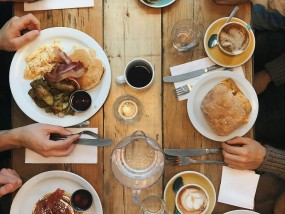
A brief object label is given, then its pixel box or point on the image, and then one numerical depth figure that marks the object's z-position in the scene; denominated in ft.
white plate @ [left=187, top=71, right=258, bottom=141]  5.68
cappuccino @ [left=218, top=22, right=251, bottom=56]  5.77
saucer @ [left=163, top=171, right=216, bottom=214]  5.65
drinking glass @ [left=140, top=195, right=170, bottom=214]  5.60
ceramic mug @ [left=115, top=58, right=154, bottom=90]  5.69
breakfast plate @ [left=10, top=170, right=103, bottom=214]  5.74
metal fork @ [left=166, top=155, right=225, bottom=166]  5.71
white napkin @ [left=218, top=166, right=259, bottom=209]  5.66
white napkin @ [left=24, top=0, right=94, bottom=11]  6.02
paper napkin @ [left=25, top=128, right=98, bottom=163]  5.77
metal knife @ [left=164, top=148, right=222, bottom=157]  5.71
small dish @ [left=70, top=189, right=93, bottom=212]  5.63
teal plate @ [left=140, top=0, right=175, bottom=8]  5.91
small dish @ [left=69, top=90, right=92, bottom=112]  5.73
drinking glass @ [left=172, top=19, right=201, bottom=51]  5.90
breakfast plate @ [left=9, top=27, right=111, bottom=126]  5.80
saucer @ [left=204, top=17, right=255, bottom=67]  5.81
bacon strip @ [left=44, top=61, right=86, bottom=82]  5.64
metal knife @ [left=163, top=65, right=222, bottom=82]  5.82
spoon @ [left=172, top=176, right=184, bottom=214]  5.68
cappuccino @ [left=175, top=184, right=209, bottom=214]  5.57
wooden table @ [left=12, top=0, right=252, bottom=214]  5.77
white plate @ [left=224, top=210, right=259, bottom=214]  5.60
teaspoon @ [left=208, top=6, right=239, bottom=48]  5.83
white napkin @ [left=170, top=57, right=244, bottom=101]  5.85
